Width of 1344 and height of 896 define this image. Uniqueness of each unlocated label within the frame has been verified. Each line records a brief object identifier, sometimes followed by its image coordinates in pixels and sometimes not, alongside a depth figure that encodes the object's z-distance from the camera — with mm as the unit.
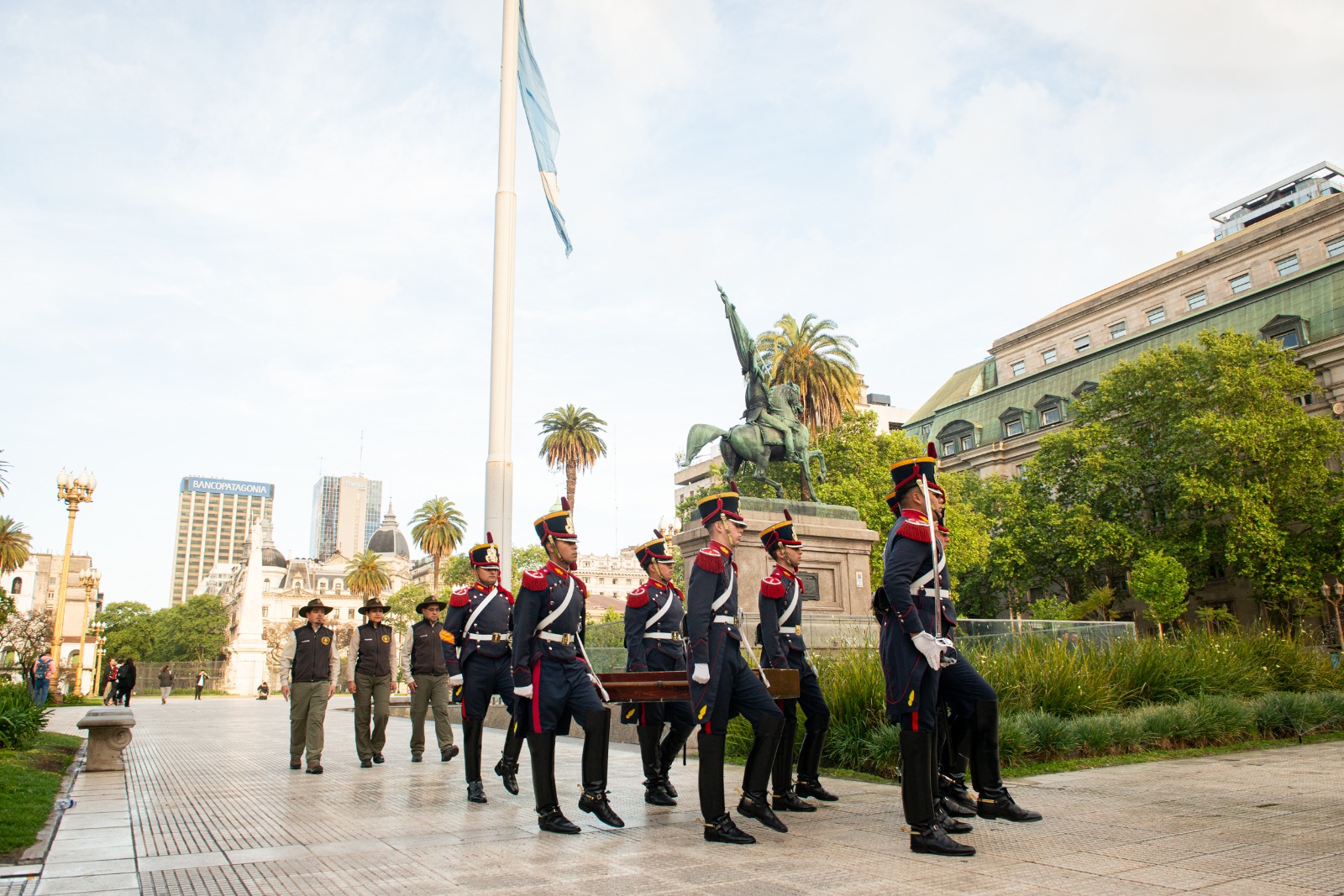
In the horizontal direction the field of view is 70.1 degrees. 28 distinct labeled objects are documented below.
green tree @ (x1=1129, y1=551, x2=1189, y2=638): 36781
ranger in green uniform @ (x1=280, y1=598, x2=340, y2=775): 11508
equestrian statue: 19141
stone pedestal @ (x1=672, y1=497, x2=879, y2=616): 17500
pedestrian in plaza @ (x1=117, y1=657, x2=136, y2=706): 31516
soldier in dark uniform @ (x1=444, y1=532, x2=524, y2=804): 8773
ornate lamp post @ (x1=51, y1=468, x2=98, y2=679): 29078
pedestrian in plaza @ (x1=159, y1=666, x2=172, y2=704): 47091
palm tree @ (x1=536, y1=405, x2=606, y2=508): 55500
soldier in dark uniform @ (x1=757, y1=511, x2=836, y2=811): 7750
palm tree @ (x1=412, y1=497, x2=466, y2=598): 67750
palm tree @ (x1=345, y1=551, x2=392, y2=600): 80688
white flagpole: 13828
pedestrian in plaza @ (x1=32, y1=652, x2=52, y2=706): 24344
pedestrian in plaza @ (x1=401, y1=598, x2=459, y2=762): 12055
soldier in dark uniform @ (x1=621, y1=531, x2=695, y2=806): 8078
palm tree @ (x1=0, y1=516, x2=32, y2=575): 57688
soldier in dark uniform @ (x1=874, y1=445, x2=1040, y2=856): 5770
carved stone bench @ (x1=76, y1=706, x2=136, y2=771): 11102
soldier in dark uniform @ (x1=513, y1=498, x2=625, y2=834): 6824
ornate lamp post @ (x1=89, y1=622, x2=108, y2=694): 54188
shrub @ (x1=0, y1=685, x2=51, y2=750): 12414
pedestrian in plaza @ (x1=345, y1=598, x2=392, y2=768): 11703
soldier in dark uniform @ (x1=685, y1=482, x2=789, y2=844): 6395
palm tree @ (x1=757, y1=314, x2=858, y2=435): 45000
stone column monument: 100438
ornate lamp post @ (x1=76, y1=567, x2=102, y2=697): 40938
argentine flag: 17344
